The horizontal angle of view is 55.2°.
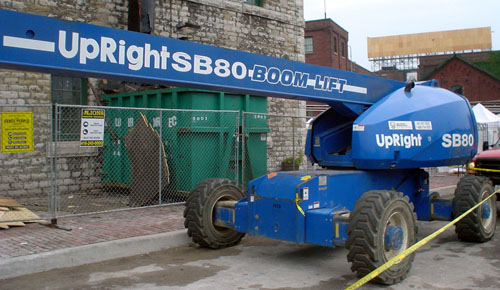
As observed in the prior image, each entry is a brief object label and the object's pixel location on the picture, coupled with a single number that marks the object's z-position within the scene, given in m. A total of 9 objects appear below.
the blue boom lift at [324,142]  4.13
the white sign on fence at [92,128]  8.37
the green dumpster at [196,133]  10.30
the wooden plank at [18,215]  7.91
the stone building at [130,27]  11.20
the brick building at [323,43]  39.06
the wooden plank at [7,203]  8.62
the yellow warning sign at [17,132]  7.53
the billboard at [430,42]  62.69
